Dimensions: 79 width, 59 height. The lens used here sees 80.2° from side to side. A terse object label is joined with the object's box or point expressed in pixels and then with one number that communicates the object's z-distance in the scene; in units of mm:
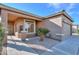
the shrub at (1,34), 1595
